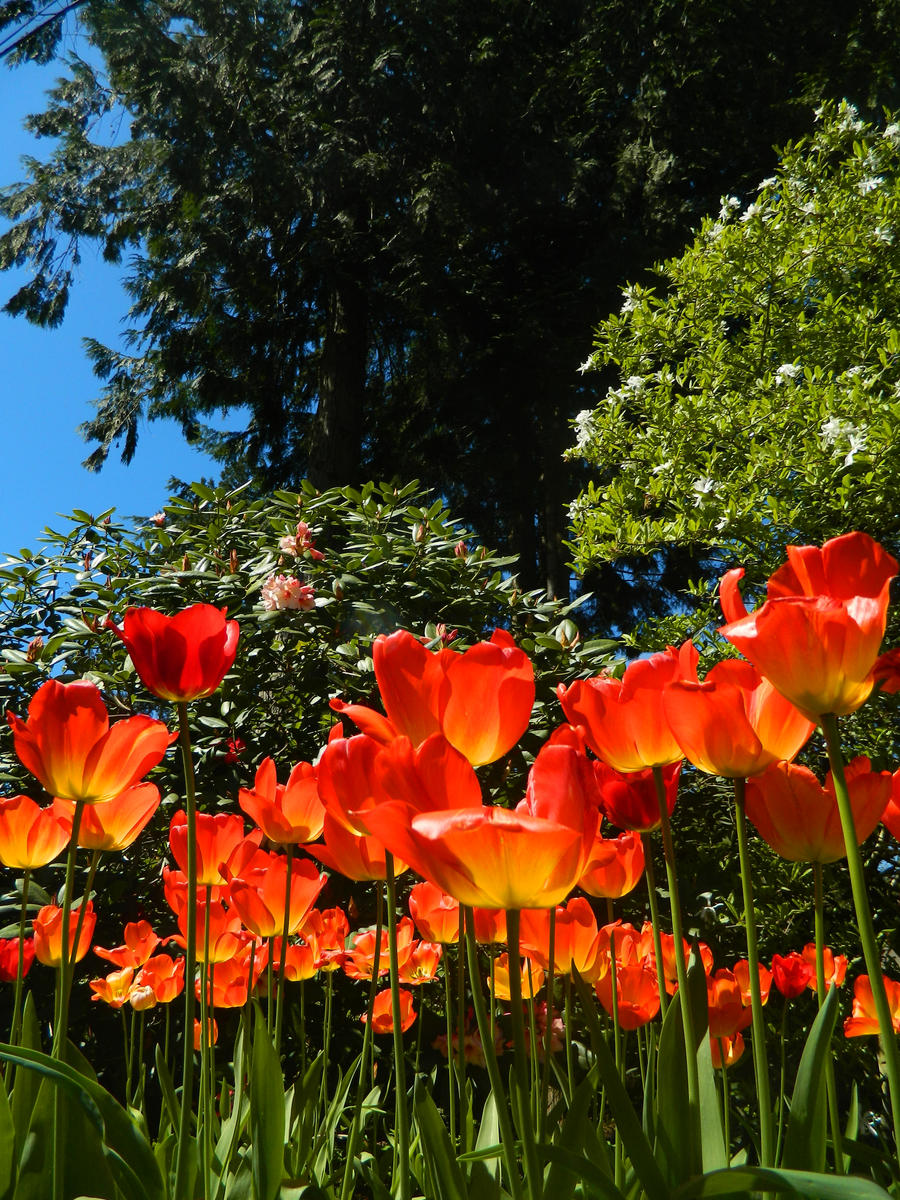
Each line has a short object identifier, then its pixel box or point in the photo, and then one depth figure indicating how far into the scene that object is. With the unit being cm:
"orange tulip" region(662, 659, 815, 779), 67
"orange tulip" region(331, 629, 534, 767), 66
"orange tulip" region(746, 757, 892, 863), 80
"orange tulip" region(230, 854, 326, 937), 108
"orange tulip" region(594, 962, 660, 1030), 117
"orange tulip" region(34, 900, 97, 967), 126
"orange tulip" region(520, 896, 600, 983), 92
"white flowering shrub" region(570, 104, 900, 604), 391
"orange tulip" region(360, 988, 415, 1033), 162
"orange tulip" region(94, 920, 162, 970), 160
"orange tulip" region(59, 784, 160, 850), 98
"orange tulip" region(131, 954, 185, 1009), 147
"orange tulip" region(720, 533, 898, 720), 57
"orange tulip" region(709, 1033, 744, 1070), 121
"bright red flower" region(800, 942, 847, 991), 146
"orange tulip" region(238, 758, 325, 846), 104
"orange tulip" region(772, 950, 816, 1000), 139
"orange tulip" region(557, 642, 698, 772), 76
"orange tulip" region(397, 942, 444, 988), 161
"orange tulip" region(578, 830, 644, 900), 98
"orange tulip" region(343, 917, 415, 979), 145
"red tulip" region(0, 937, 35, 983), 155
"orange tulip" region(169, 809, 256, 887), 113
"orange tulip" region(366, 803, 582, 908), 51
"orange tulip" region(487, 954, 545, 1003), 108
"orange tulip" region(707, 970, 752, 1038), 115
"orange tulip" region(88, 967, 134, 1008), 161
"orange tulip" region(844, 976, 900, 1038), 133
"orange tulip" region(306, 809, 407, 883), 90
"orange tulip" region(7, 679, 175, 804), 82
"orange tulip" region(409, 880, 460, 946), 112
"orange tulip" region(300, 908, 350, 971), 141
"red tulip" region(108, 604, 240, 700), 84
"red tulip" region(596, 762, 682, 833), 88
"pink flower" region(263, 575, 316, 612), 283
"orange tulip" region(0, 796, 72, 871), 106
